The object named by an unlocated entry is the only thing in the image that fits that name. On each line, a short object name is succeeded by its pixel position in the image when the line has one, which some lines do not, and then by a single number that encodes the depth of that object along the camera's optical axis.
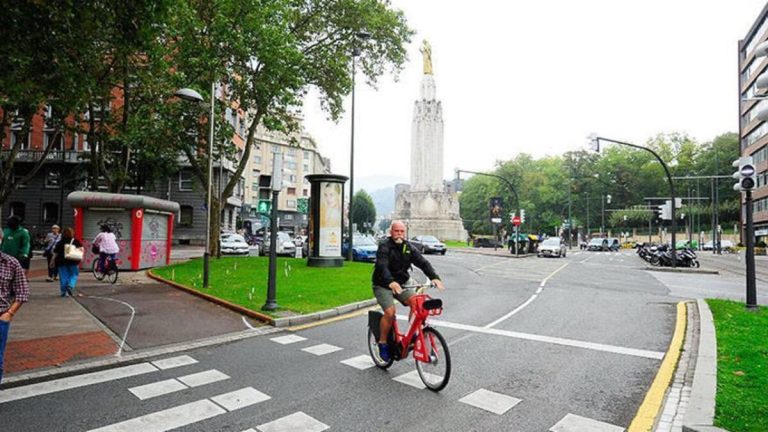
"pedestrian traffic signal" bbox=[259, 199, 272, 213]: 10.71
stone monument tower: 65.44
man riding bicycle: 5.75
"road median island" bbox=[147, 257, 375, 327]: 9.72
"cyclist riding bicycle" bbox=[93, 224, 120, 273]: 14.22
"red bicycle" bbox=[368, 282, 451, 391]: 5.21
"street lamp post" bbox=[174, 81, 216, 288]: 12.66
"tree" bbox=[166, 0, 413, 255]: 18.77
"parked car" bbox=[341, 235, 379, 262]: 25.38
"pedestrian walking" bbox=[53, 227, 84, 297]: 11.59
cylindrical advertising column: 19.91
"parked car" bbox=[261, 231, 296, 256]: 30.59
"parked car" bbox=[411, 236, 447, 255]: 36.66
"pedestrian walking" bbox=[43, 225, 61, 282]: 15.10
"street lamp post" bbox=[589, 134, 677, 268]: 23.05
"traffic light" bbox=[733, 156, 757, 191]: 10.43
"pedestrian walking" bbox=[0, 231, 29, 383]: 4.64
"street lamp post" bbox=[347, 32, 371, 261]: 21.94
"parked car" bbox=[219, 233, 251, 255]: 31.12
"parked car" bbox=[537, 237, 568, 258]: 36.88
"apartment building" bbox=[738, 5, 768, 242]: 53.22
